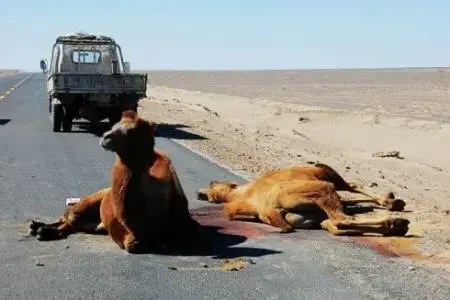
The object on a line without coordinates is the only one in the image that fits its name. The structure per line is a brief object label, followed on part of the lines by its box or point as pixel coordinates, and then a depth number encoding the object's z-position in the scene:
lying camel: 8.20
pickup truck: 21.92
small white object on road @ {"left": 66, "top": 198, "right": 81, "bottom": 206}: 9.12
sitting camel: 7.00
